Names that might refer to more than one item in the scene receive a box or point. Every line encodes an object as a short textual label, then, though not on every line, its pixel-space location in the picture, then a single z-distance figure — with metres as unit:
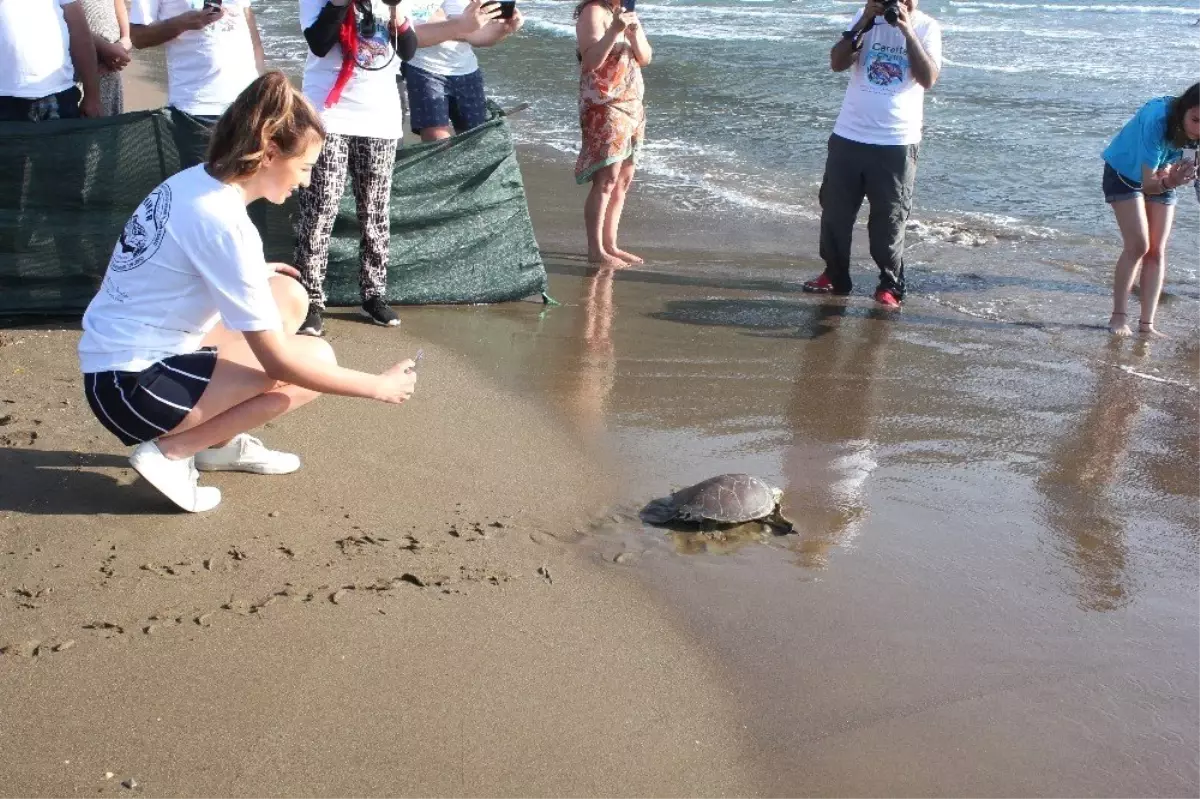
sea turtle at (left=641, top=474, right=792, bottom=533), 3.75
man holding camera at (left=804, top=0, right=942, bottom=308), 6.43
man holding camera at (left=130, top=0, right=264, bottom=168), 5.36
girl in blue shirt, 6.10
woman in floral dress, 6.60
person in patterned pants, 5.13
